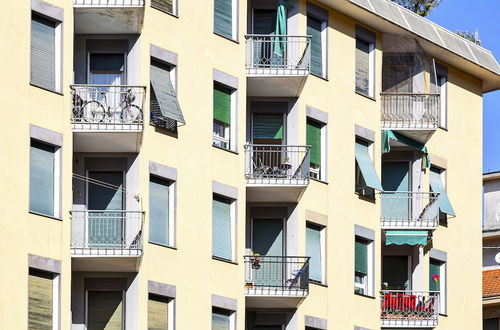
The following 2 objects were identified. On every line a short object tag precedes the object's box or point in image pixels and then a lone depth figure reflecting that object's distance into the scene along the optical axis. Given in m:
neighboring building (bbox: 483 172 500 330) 83.81
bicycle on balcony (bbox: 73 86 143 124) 60.44
